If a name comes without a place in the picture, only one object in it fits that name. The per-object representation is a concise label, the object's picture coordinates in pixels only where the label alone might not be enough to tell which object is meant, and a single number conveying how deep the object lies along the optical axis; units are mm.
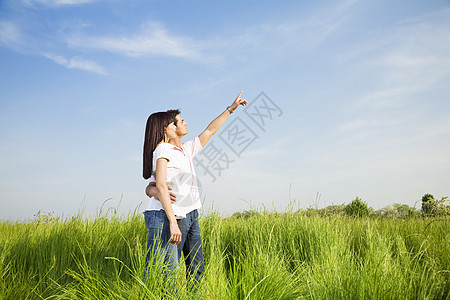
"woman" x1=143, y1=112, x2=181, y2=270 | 2807
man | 3053
